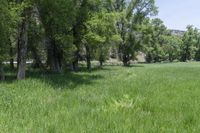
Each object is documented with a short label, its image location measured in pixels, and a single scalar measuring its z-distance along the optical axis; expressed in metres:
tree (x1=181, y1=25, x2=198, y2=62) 55.25
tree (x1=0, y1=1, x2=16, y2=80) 9.26
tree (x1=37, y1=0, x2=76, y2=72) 11.77
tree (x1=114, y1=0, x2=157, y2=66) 30.34
